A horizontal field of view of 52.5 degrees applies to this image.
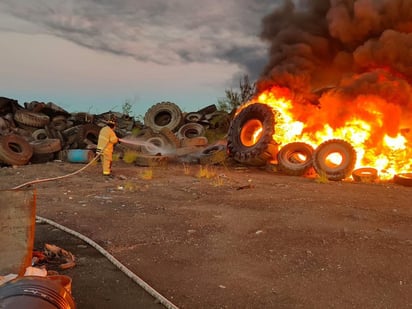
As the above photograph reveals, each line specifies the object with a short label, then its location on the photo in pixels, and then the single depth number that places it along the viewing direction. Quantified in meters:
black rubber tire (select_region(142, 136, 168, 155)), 15.59
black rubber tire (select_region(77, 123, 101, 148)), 15.04
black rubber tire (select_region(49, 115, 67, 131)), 16.48
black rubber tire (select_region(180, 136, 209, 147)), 15.77
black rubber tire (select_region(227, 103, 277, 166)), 12.56
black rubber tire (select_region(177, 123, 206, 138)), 18.73
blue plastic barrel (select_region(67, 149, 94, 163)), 13.30
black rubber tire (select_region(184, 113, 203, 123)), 20.06
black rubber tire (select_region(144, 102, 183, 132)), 19.31
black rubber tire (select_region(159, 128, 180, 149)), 15.68
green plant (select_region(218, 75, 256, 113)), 21.64
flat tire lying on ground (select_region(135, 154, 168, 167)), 13.27
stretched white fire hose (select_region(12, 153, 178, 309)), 3.34
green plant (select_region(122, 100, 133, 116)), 22.16
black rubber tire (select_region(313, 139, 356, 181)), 10.43
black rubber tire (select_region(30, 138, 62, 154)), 13.56
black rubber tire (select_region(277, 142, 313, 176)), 11.37
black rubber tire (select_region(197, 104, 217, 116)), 20.78
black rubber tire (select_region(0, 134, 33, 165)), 12.41
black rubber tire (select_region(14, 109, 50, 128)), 16.34
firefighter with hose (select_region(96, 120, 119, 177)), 10.82
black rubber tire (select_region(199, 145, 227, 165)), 13.65
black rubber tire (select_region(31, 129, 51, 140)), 15.86
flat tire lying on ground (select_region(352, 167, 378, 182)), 10.19
